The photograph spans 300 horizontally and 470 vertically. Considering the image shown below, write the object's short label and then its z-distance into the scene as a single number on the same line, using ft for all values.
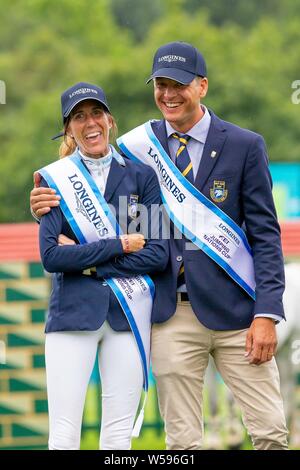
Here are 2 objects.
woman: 36.52
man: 37.65
